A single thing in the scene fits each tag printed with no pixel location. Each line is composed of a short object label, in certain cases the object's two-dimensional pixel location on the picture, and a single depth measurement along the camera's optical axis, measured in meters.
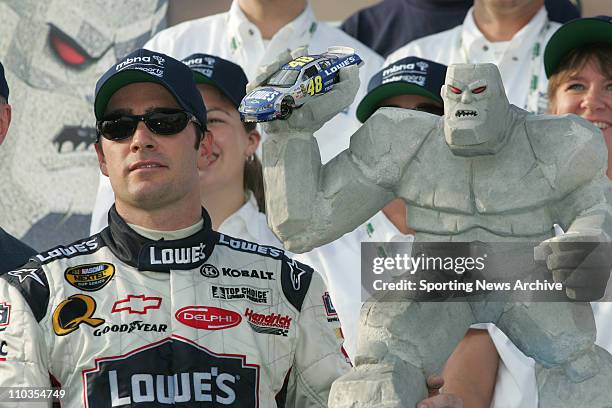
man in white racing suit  7.02
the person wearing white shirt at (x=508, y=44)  10.70
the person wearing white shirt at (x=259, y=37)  11.16
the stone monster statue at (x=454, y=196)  6.21
